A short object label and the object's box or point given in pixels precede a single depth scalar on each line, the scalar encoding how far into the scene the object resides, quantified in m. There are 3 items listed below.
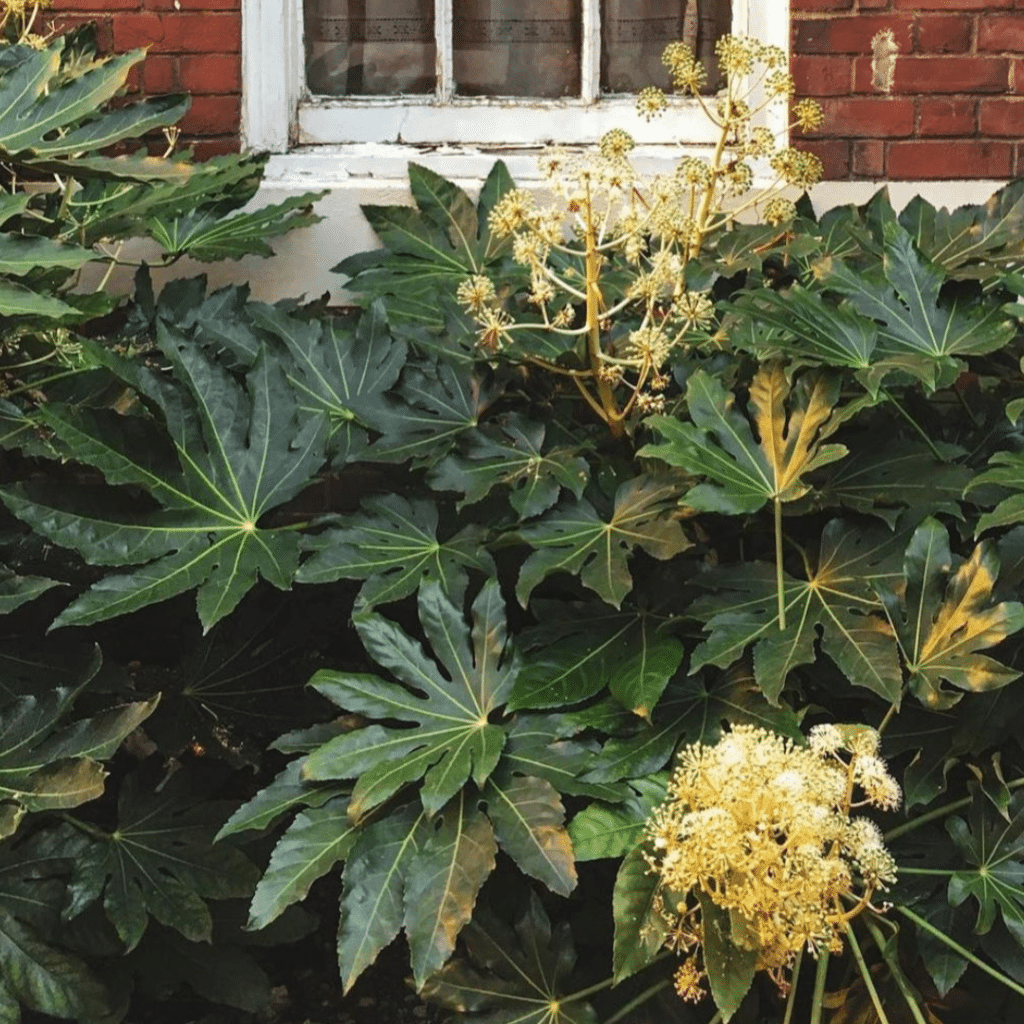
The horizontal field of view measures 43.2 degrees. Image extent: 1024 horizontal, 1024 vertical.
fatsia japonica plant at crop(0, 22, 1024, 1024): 1.81
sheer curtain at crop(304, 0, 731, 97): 3.19
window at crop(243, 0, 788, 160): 3.19
